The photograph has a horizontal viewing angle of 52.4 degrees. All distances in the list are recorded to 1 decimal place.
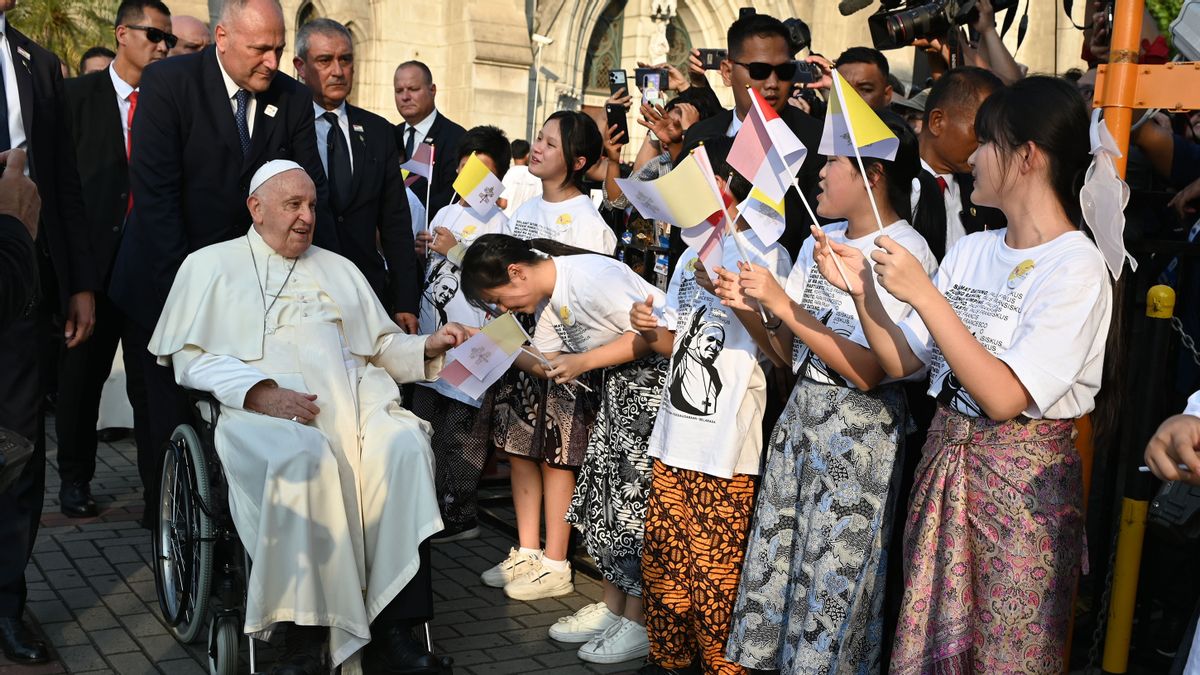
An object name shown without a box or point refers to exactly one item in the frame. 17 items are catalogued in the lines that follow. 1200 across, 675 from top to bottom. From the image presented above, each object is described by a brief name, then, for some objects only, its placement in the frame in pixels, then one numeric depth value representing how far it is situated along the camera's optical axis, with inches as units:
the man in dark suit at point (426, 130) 302.0
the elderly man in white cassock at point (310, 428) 167.6
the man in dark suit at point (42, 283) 180.9
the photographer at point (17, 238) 108.3
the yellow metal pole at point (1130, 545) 157.6
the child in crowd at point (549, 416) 215.2
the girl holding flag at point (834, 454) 145.8
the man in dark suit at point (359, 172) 244.7
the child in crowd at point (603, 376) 186.9
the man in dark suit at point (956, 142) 167.8
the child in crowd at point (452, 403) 240.8
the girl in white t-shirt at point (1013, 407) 122.5
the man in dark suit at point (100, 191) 255.9
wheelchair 170.4
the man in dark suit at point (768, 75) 189.3
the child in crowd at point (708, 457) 163.8
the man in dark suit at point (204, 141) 207.2
